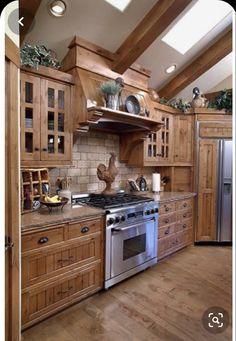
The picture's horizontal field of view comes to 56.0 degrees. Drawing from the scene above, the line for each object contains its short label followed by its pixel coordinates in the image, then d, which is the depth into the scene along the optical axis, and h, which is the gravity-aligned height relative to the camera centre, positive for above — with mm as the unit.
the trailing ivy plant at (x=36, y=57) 1981 +1033
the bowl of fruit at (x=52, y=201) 2077 -334
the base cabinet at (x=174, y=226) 3010 -862
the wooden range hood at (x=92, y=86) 2336 +924
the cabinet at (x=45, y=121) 2061 +447
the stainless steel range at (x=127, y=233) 2301 -743
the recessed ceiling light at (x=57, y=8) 2051 +1499
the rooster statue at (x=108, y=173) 2803 -79
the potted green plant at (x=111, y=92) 2447 +839
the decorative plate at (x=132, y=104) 2824 +810
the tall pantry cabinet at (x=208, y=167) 3586 +11
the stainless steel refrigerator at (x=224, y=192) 3572 -393
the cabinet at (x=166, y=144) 3293 +359
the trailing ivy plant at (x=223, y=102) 2581 +926
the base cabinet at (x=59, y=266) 1748 -874
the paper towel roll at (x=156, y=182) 3512 -234
